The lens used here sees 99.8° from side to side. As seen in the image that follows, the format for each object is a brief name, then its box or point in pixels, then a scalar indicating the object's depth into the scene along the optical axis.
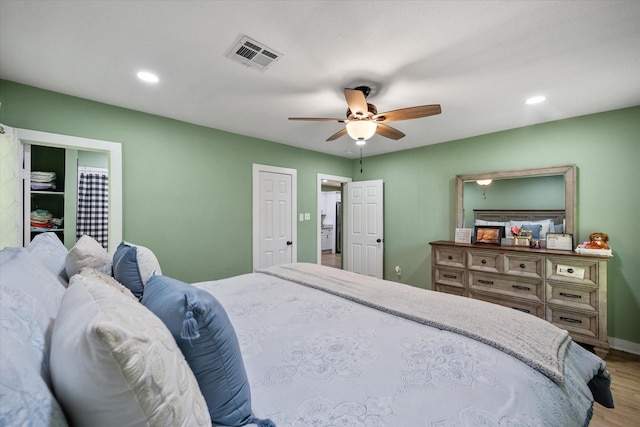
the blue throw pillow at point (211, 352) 0.75
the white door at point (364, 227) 4.68
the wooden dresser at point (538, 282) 2.61
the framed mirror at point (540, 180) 3.00
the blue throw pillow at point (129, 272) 1.41
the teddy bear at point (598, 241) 2.72
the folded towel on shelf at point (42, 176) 2.99
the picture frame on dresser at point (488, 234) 3.47
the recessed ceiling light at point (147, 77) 2.10
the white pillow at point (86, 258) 1.40
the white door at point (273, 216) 3.83
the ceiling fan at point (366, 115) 2.06
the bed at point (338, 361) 0.55
